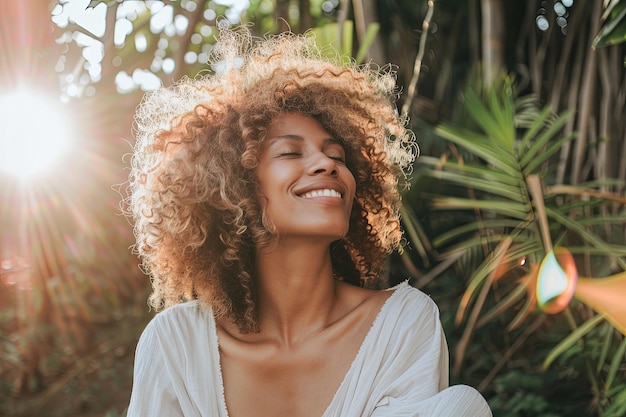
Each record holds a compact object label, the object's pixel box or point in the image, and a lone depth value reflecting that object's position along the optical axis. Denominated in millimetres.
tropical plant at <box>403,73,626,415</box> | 2500
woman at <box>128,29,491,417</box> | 1795
